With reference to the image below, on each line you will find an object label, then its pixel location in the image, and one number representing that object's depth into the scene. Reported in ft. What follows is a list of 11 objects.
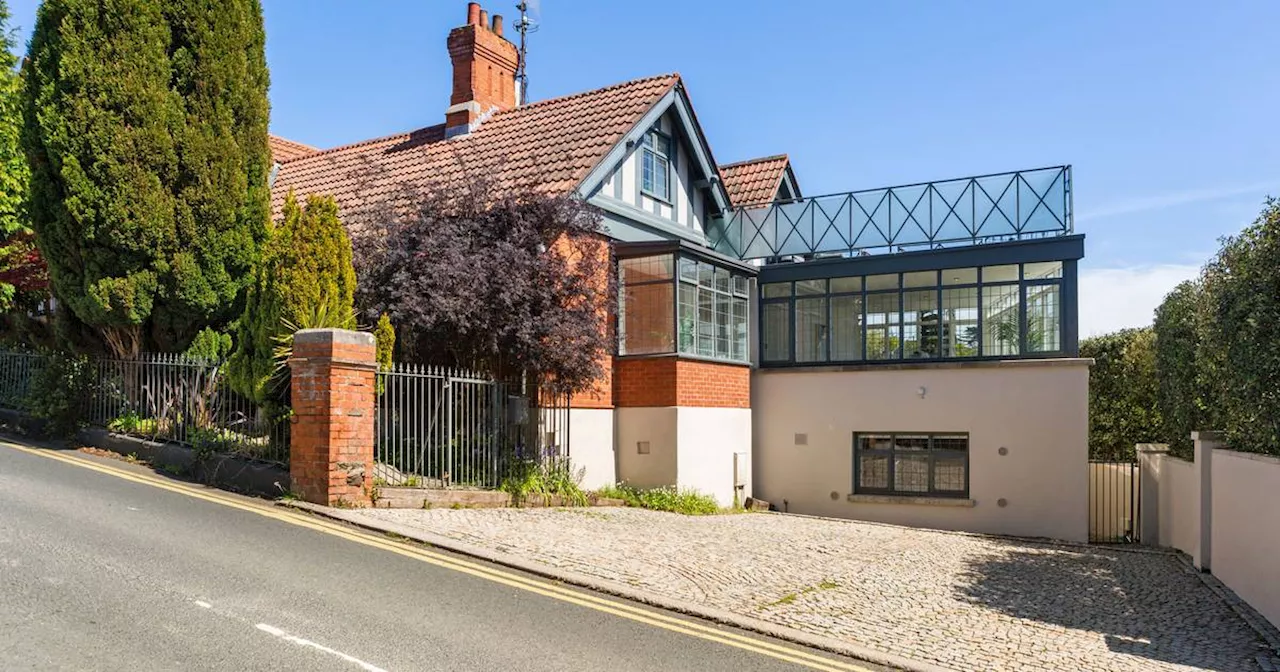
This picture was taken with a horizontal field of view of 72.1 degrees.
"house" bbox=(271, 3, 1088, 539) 50.57
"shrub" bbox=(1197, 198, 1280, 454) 27.78
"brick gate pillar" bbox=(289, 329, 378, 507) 31.60
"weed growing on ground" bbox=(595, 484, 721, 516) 47.26
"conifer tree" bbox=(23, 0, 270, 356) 38.24
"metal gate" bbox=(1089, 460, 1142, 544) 55.36
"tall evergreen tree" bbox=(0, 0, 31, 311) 51.44
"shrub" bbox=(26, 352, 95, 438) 40.63
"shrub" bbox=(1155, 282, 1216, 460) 42.06
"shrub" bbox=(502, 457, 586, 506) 41.42
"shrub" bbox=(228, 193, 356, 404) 35.09
